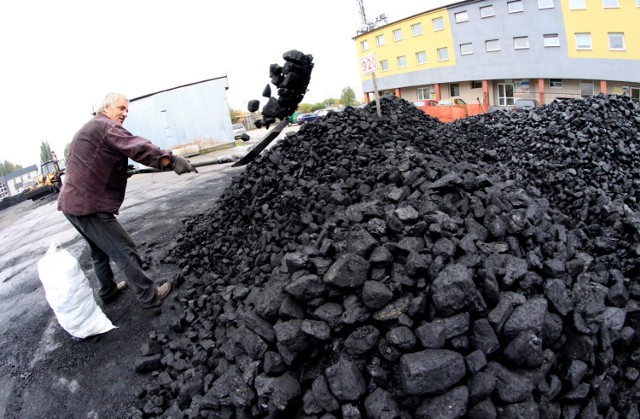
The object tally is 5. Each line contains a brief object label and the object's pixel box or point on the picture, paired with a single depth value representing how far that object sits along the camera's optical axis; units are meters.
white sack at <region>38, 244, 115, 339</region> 2.92
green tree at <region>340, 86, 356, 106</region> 48.66
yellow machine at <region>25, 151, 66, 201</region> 15.80
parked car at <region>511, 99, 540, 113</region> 13.99
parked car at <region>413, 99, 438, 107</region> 17.02
